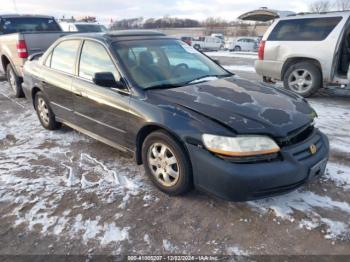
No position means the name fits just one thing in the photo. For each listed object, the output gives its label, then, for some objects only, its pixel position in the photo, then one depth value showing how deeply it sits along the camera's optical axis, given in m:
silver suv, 6.72
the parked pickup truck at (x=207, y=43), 32.81
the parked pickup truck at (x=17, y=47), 7.05
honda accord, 2.69
